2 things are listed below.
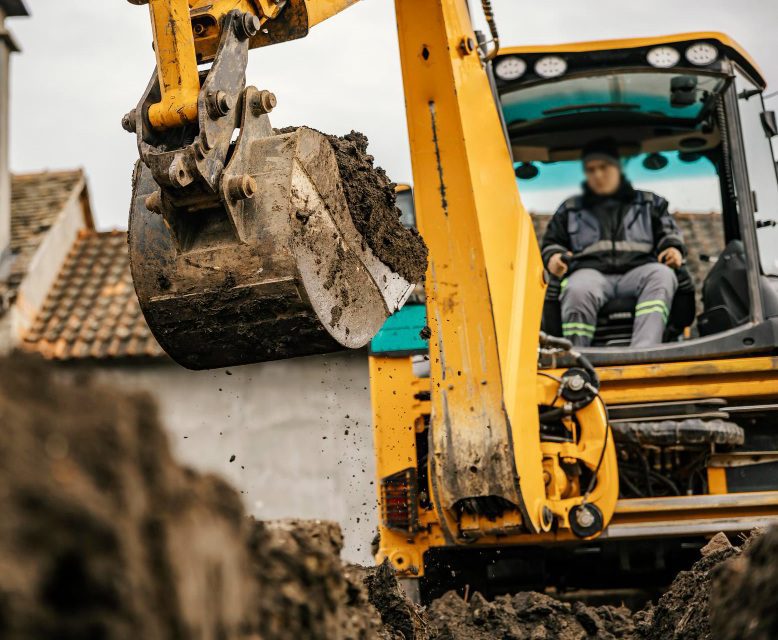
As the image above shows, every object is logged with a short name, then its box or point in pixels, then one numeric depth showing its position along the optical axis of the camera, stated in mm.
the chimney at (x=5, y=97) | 14742
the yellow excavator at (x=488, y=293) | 3176
